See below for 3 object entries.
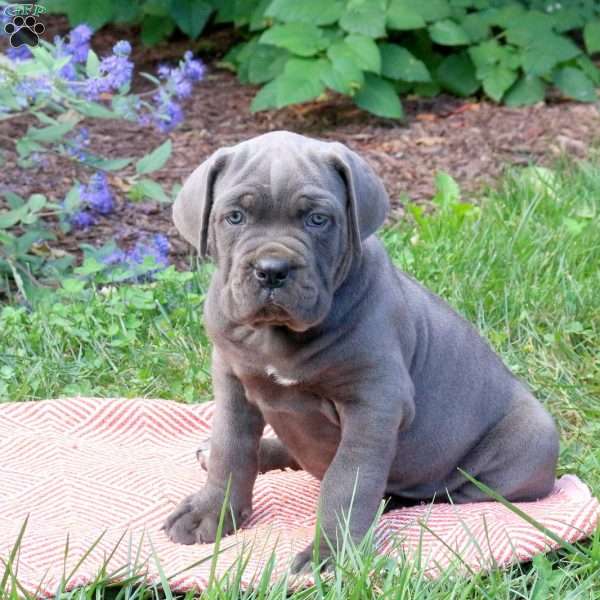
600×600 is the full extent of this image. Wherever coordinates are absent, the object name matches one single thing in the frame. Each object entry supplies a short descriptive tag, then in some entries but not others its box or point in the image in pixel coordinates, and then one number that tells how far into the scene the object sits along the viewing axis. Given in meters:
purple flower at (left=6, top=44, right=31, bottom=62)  6.26
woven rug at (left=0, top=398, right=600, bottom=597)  3.57
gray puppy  3.54
